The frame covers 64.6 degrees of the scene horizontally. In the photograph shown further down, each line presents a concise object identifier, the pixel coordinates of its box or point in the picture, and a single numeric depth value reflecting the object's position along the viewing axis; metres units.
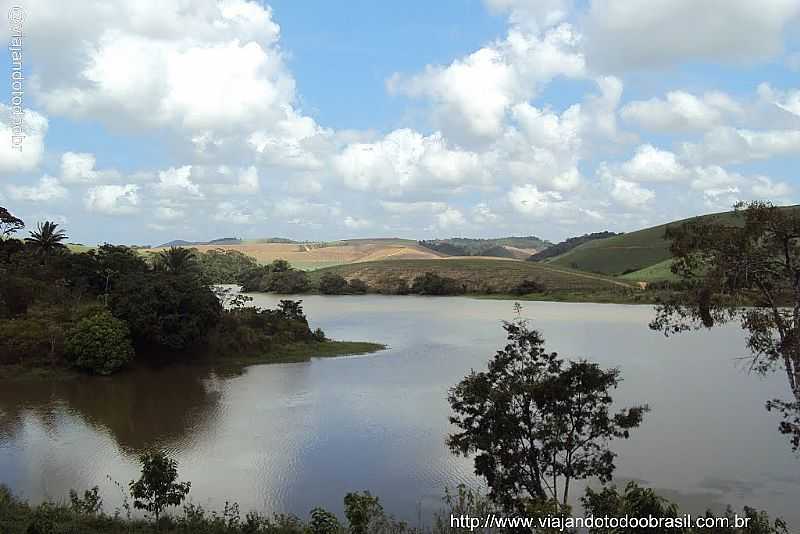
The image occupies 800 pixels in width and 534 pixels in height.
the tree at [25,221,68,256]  52.47
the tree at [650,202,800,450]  12.52
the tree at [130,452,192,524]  14.34
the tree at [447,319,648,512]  13.58
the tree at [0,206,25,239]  52.34
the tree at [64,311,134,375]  34.38
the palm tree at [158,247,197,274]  51.34
